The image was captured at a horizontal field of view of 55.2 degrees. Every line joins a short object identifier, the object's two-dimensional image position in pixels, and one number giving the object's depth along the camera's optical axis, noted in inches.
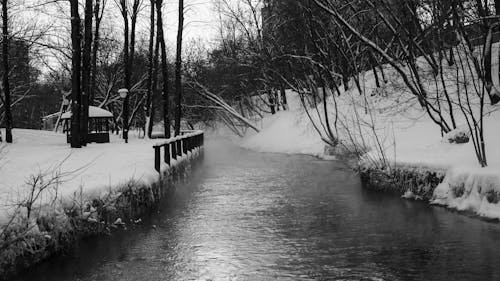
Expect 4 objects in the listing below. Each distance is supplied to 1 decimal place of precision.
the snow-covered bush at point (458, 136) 502.6
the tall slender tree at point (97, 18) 1053.8
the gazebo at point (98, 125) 1023.0
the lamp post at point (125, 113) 1000.2
